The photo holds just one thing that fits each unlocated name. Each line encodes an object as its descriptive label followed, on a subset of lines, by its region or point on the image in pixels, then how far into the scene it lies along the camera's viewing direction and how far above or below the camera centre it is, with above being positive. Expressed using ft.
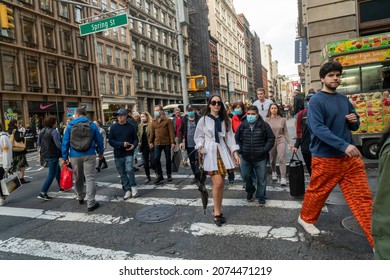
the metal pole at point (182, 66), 44.90 +8.75
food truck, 23.91 +2.53
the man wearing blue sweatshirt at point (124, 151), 20.39 -1.96
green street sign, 38.37 +14.13
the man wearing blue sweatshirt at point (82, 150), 18.40 -1.57
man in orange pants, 10.16 -1.37
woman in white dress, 13.80 -1.37
